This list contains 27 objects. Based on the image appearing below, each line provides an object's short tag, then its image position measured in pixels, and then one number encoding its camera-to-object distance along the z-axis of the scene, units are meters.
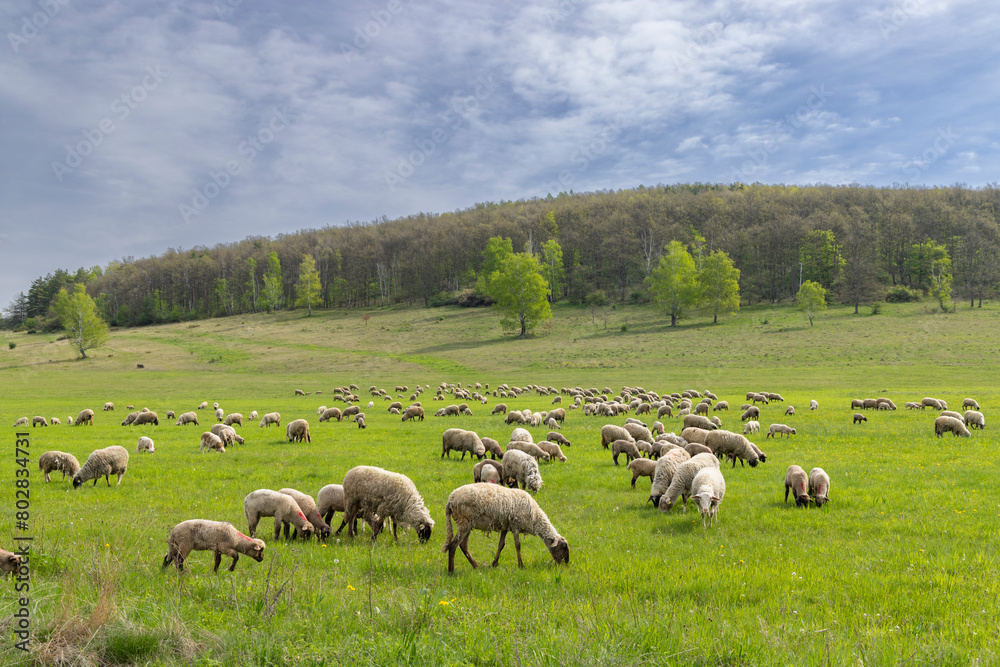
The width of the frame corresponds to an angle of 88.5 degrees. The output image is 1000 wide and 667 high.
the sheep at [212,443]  19.86
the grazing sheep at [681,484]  11.51
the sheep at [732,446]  16.47
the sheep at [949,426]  20.53
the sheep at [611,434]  19.50
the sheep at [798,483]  11.55
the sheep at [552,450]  17.55
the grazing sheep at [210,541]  7.85
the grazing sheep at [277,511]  9.72
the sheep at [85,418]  29.95
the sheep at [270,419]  28.66
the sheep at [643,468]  14.09
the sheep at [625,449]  16.66
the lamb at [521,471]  13.29
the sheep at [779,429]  22.01
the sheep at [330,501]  10.91
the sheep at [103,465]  13.94
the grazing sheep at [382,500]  9.83
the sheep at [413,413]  30.88
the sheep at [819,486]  11.62
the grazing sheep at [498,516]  8.21
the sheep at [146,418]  29.65
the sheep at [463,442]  17.78
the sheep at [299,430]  22.16
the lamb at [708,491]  10.30
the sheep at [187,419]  29.72
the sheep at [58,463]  14.59
